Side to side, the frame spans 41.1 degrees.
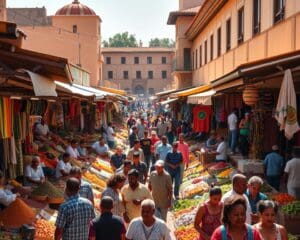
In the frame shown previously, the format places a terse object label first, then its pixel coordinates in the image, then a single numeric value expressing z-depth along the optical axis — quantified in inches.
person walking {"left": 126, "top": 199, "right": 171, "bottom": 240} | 178.7
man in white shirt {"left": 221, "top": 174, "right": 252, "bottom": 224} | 203.5
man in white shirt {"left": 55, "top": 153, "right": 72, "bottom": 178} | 379.7
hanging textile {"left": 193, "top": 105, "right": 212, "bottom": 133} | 653.3
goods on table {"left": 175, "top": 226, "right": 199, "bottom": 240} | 287.9
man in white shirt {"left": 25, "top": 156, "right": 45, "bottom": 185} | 336.5
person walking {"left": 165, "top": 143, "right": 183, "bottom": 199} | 385.5
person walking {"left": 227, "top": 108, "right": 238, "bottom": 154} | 492.6
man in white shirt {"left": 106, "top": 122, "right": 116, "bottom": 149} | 694.3
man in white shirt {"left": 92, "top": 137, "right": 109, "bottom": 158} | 535.8
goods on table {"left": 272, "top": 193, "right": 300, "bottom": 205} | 282.0
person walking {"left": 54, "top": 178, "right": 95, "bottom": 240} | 197.5
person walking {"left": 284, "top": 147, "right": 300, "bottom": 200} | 315.1
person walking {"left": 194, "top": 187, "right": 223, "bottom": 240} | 197.5
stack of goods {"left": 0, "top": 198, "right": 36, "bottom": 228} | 246.7
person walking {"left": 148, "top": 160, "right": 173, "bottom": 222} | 288.1
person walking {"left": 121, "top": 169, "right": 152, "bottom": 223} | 246.1
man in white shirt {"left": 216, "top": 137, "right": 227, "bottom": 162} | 476.1
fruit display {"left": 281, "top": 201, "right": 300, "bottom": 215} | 260.0
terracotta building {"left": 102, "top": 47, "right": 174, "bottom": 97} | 2575.9
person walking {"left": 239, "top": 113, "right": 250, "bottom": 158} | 446.2
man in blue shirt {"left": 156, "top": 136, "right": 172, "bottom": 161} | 421.4
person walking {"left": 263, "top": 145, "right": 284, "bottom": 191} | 350.7
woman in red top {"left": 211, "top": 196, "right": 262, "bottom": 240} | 146.1
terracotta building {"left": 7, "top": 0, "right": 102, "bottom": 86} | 1243.4
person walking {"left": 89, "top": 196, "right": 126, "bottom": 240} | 186.6
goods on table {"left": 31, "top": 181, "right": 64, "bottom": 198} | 314.9
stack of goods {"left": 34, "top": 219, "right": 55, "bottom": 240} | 260.8
